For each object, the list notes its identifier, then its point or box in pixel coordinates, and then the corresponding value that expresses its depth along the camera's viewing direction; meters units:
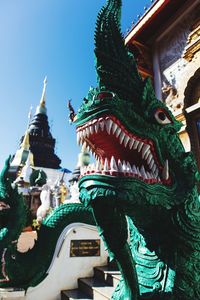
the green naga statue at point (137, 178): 1.11
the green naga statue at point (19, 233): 2.58
